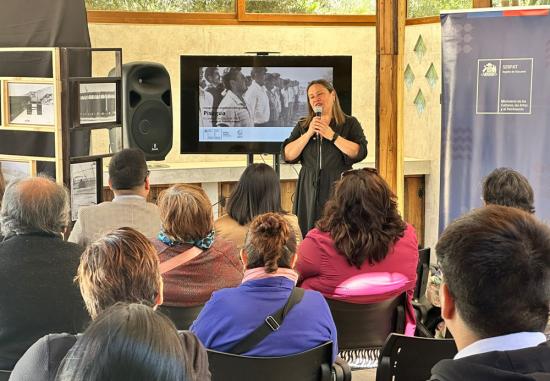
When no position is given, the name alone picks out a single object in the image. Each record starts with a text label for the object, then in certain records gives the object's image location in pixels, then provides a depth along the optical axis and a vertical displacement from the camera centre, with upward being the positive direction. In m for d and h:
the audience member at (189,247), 3.50 -0.54
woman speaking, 5.53 -0.20
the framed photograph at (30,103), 5.43 +0.06
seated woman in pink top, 3.54 -0.56
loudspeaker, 6.66 +0.03
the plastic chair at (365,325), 3.50 -0.86
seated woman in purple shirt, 2.82 -0.64
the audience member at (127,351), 1.16 -0.32
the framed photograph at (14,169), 5.68 -0.37
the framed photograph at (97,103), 5.52 +0.06
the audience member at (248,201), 4.09 -0.42
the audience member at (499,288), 1.58 -0.32
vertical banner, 5.48 +0.06
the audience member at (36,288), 2.89 -0.58
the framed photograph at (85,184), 5.54 -0.46
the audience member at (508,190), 3.80 -0.34
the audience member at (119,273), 2.29 -0.42
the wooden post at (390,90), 5.54 +0.14
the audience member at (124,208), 4.23 -0.46
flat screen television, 6.77 +0.11
